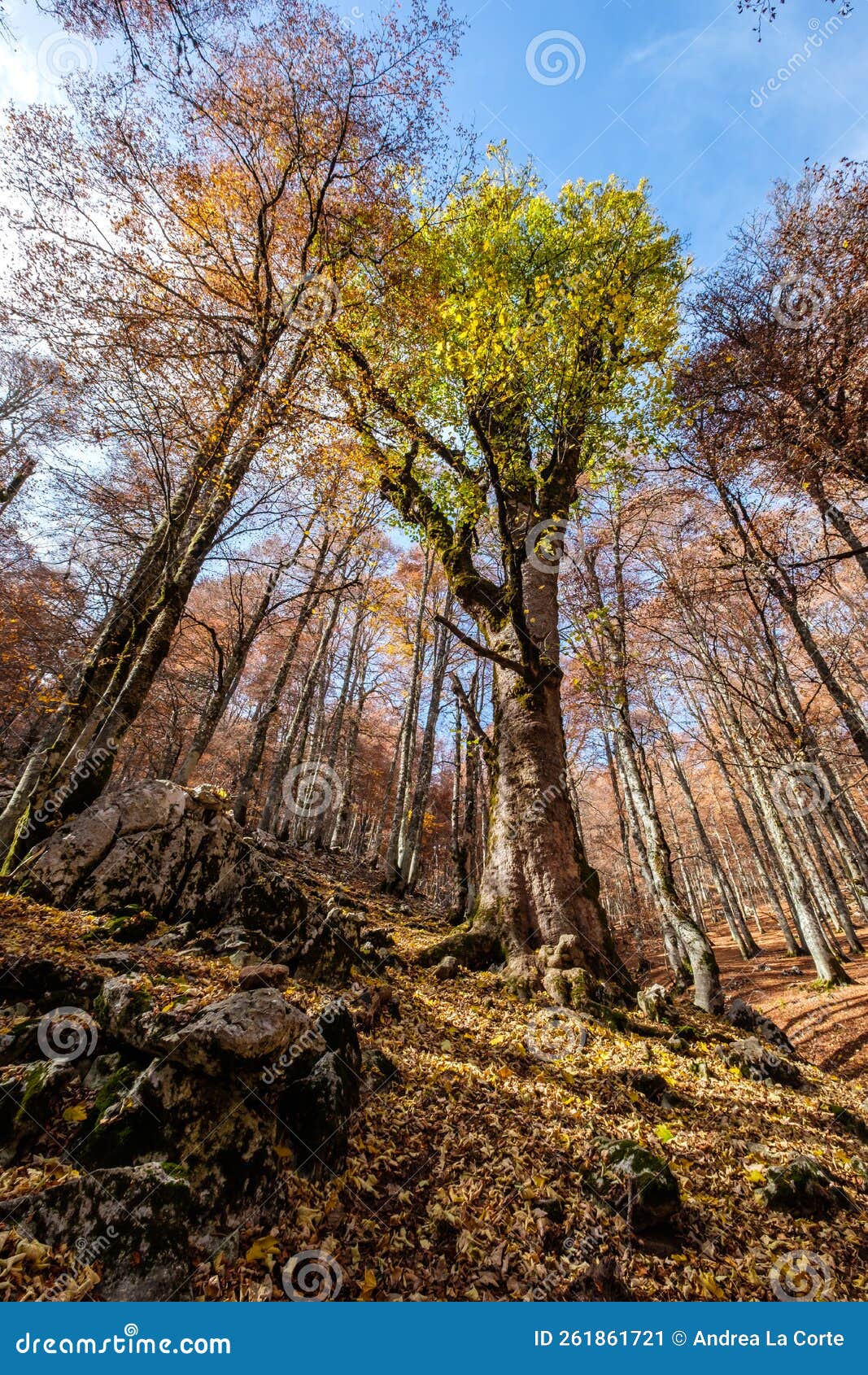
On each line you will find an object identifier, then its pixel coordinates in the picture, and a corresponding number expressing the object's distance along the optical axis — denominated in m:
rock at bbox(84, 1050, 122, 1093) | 2.98
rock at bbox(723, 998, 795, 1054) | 6.17
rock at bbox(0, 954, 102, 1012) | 3.65
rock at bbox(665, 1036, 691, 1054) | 5.12
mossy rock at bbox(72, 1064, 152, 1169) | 2.54
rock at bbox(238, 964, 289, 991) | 4.19
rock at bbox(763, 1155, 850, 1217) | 3.10
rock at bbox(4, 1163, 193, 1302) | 2.10
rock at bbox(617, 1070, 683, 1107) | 4.14
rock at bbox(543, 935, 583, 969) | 5.77
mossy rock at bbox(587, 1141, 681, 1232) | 2.86
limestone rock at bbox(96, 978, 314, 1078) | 2.93
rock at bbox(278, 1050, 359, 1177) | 2.96
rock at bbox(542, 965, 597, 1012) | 5.34
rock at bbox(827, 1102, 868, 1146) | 4.21
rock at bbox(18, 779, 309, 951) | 5.40
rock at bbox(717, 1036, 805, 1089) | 4.95
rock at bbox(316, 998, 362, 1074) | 3.60
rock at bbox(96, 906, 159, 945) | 4.84
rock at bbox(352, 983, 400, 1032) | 4.57
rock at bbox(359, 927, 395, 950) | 6.03
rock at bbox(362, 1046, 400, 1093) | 3.79
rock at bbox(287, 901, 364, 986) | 5.24
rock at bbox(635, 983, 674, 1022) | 5.86
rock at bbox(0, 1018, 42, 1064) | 3.06
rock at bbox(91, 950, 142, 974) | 4.18
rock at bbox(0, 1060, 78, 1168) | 2.58
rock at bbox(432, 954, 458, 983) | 5.84
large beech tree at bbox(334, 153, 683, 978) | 6.26
